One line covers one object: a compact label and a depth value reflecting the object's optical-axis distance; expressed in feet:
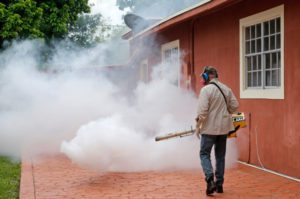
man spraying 23.13
